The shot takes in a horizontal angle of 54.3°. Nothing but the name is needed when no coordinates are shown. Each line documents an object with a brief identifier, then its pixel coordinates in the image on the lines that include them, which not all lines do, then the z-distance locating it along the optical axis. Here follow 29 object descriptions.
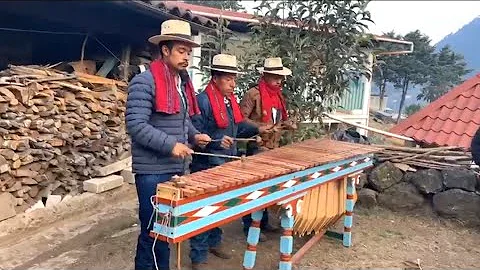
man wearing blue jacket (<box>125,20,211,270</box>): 2.86
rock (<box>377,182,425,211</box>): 5.80
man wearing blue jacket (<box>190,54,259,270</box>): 3.86
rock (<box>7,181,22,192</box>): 4.46
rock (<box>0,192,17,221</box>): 4.31
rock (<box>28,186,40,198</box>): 4.75
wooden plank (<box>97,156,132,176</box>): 5.70
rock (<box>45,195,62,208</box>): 4.87
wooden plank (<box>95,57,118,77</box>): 5.96
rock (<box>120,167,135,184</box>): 6.10
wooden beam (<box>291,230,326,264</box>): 4.12
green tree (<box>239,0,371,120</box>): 5.08
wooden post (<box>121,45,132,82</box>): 6.09
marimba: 2.41
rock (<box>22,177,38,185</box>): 4.62
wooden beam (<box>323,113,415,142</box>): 6.42
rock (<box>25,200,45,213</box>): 4.68
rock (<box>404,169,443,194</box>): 5.70
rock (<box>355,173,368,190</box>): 6.08
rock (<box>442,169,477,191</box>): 5.58
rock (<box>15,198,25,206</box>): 4.54
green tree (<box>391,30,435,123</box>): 21.38
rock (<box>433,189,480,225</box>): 5.48
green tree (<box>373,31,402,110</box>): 20.59
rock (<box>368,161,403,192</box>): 5.92
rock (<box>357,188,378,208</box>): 5.95
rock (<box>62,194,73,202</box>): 5.06
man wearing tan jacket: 4.54
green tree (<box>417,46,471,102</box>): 22.16
